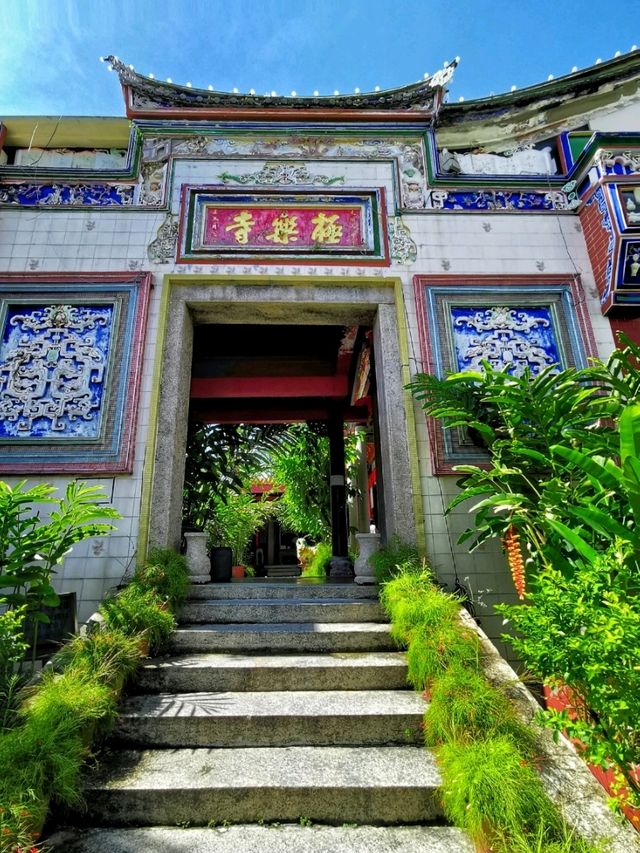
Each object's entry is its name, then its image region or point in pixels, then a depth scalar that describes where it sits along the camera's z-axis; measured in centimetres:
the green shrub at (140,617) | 292
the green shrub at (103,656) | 244
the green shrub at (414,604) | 283
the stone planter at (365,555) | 429
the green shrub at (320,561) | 861
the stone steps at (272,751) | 185
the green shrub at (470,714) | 201
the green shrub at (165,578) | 353
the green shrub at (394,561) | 381
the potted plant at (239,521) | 1158
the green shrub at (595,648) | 145
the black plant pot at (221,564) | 568
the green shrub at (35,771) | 160
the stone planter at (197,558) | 439
